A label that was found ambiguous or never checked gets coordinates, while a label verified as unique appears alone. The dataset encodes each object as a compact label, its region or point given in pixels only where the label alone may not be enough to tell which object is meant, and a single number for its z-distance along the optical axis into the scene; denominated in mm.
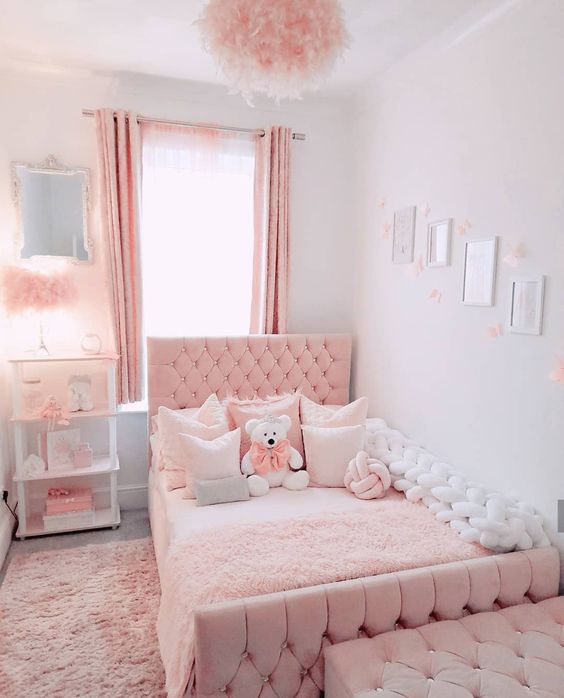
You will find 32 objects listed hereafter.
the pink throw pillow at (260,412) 3078
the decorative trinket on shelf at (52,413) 3086
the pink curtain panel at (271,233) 3566
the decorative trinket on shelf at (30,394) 3215
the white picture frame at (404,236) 3096
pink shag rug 2053
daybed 1661
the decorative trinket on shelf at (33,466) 3145
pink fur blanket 1781
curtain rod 3301
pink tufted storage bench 1542
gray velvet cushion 2594
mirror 3211
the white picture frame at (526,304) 2176
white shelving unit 3131
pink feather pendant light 1546
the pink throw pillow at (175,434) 2834
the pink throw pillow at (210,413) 2994
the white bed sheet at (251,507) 2373
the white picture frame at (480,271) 2428
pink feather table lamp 2994
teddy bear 2828
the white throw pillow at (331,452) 2883
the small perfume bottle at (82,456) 3281
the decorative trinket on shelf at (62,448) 3244
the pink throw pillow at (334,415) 3043
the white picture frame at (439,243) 2757
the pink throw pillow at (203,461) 2676
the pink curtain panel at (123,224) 3238
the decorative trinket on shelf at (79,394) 3232
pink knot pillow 2689
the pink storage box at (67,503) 3240
